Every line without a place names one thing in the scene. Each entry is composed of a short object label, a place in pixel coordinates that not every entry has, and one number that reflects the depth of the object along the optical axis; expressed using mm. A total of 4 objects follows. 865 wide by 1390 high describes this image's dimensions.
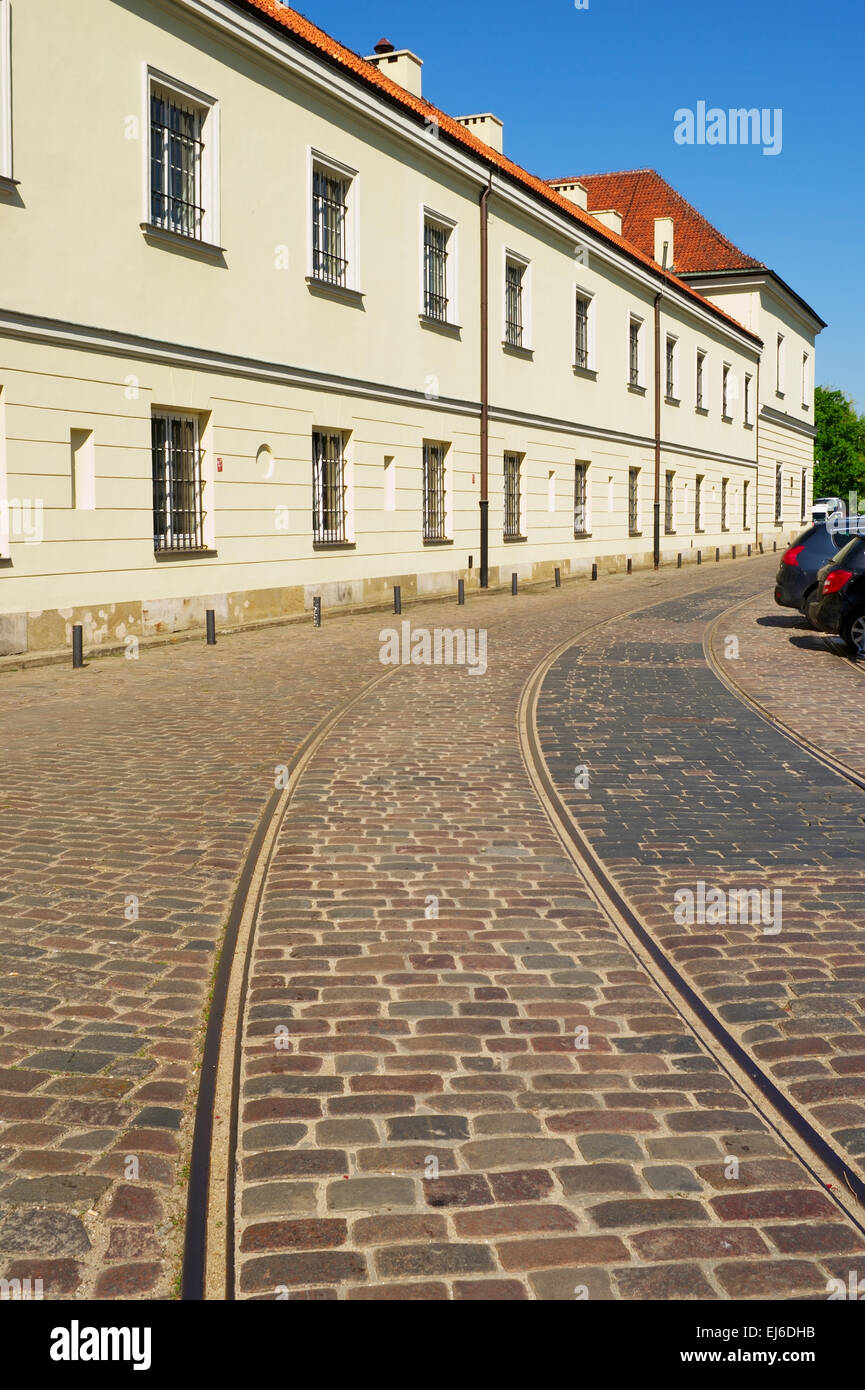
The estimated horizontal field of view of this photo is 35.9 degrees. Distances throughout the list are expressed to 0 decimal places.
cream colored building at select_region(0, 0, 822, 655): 15469
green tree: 100375
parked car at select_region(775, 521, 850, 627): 20359
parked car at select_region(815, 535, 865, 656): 16719
